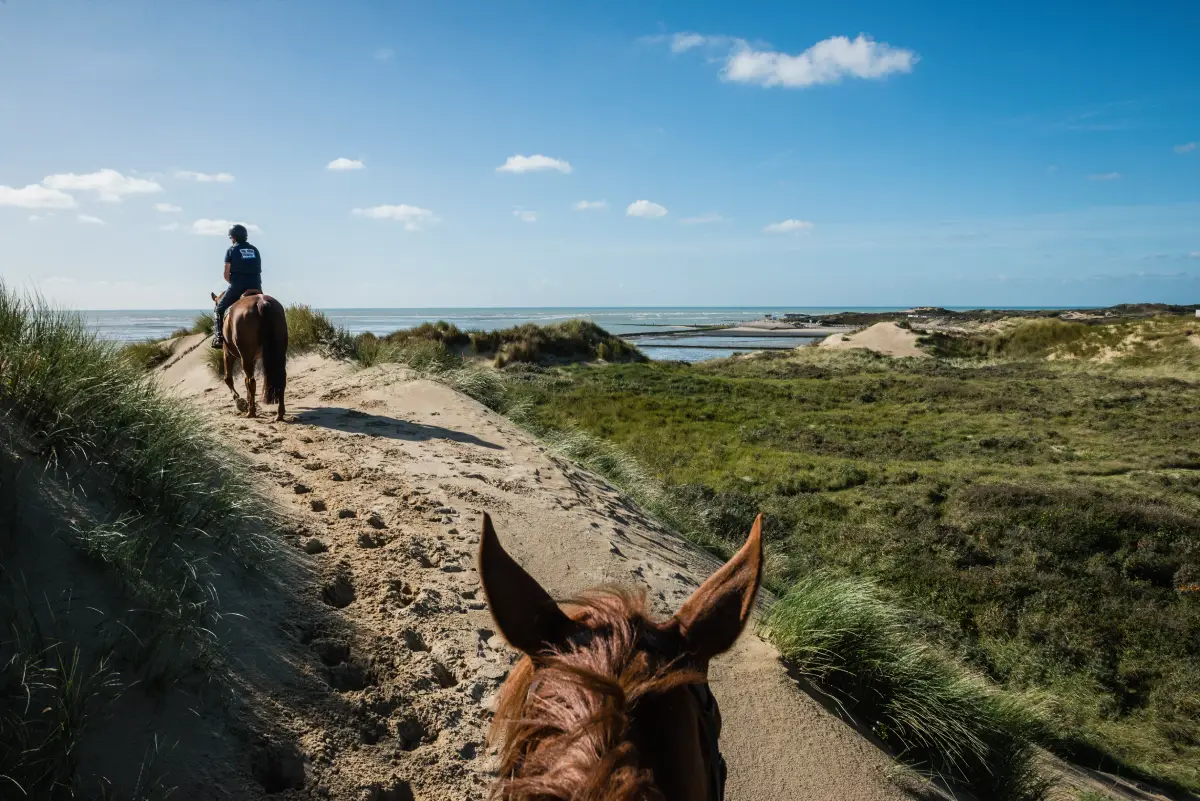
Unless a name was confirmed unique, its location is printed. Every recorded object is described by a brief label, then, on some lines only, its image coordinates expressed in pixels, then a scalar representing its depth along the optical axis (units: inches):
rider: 374.9
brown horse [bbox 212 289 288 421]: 334.3
